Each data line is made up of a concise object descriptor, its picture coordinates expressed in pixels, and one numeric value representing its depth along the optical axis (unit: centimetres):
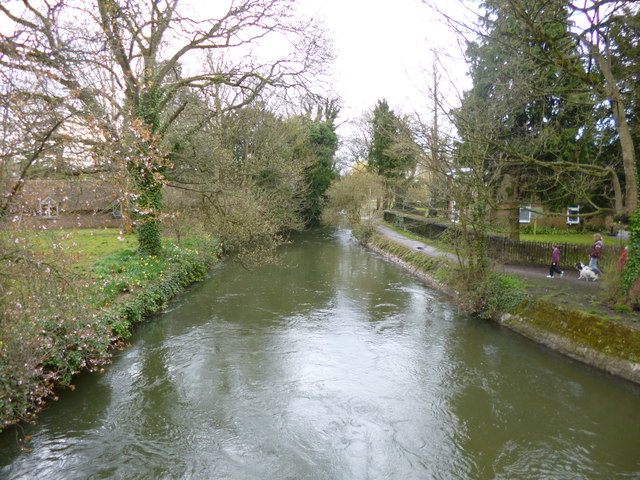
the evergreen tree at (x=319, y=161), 3647
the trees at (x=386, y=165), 3462
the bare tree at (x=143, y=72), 563
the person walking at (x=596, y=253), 1491
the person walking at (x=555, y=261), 1520
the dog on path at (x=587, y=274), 1447
